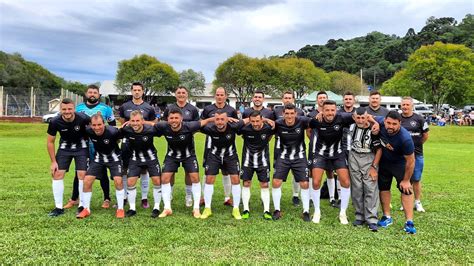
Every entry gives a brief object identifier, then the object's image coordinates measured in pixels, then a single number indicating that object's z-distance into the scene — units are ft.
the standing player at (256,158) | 22.89
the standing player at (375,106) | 24.29
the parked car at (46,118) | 110.01
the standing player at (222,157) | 23.04
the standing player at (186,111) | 25.22
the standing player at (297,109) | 25.69
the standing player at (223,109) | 25.44
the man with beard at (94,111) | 24.50
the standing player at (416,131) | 23.89
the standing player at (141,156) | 22.57
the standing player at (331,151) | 21.84
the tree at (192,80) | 205.05
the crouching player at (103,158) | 22.02
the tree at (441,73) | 138.10
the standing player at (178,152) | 22.57
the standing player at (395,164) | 19.38
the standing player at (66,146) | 22.34
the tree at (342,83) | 218.79
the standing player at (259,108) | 26.17
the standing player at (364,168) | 20.92
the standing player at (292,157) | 22.47
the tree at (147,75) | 177.88
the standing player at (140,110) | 24.29
